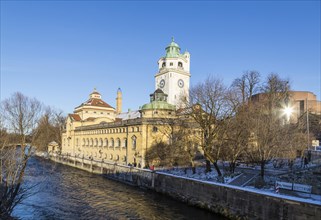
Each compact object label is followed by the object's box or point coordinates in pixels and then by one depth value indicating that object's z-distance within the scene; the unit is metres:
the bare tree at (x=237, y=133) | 26.14
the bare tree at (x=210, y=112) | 27.19
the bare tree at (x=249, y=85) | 42.17
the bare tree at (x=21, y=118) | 29.15
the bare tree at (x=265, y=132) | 22.84
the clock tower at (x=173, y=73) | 67.25
